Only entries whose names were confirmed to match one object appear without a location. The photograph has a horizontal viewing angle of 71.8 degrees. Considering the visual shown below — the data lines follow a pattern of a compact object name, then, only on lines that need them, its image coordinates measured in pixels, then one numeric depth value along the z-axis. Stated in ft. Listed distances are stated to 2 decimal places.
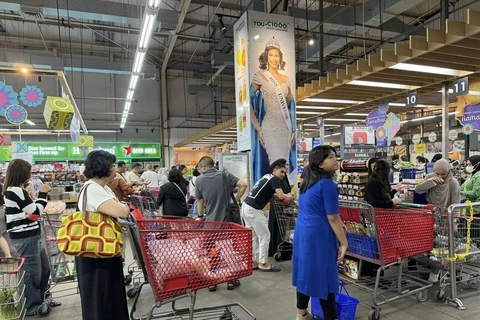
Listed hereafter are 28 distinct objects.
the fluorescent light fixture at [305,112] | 29.73
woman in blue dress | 8.50
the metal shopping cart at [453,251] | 11.25
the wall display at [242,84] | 19.78
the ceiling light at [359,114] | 32.71
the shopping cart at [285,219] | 15.54
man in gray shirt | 14.76
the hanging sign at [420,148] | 32.05
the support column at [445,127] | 20.73
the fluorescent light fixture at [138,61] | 24.12
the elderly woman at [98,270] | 7.98
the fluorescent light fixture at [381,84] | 20.75
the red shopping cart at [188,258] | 8.20
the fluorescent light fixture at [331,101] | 24.95
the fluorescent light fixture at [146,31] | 18.25
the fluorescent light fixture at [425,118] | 43.08
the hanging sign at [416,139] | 33.26
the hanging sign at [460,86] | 18.89
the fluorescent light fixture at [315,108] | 27.59
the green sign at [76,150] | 57.82
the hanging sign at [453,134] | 28.42
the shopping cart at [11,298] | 7.34
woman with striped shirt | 10.76
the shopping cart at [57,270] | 12.00
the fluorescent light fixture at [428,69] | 17.71
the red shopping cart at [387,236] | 10.65
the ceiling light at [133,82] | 30.06
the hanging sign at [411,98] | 22.49
